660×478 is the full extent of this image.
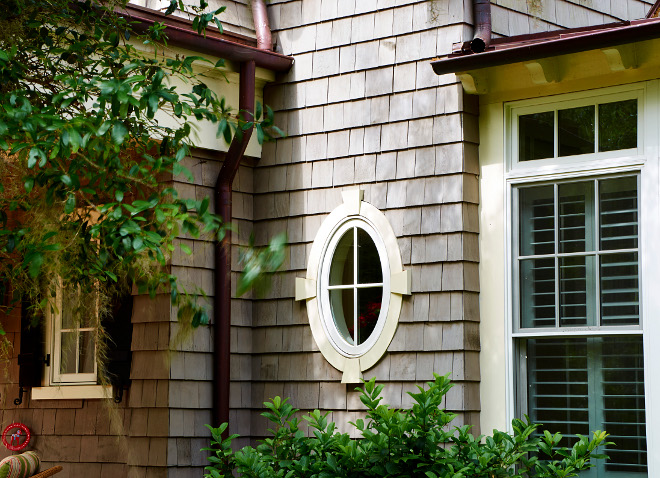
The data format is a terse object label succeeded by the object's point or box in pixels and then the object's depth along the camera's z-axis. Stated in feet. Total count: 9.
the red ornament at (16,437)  41.64
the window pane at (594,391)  29.84
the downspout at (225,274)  35.68
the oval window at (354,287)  34.85
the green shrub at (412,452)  26.63
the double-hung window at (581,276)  30.23
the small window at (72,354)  40.60
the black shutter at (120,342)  37.18
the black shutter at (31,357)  41.57
